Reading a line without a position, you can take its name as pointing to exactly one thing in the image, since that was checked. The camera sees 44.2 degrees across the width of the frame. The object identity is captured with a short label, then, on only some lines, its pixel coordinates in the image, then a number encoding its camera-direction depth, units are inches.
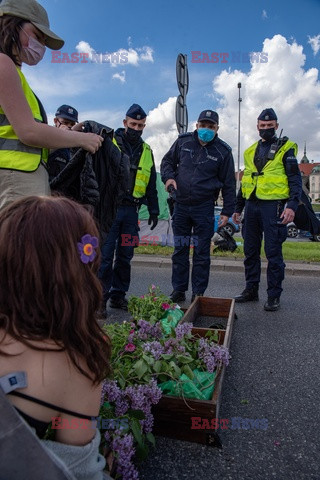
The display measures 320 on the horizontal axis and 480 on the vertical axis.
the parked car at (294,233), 724.7
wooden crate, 77.2
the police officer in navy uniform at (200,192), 178.9
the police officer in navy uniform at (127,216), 168.4
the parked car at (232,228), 588.8
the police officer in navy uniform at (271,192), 176.7
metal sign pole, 269.9
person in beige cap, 75.6
